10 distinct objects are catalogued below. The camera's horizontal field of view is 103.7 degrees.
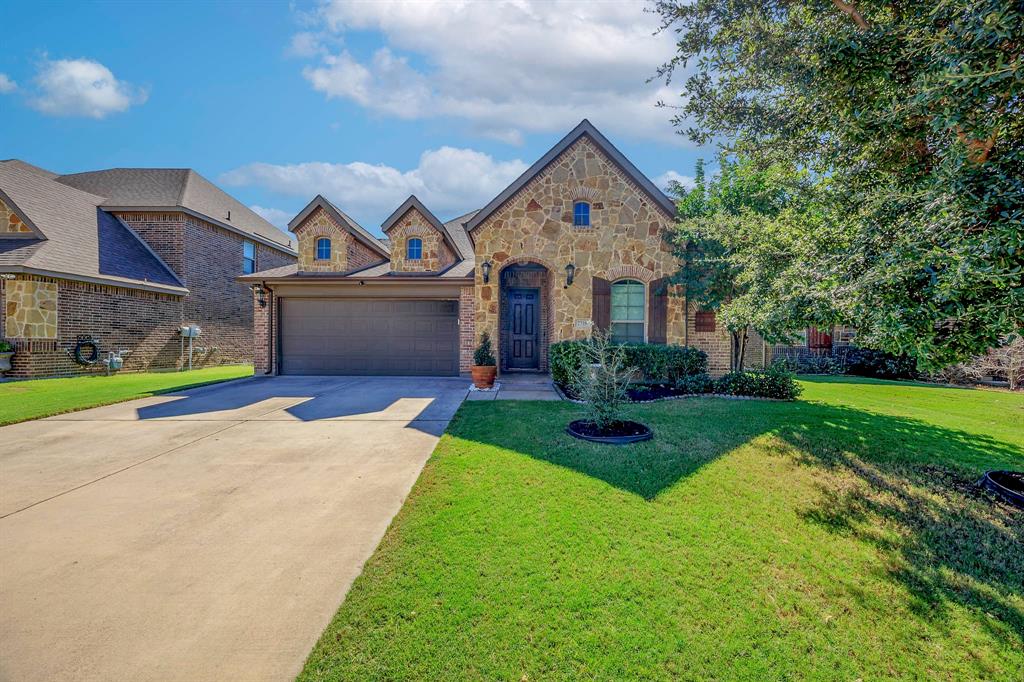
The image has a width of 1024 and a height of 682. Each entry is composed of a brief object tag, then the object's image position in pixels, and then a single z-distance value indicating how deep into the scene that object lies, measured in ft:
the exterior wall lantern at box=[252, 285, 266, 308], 40.26
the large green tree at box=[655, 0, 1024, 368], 9.02
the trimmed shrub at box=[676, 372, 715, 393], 28.76
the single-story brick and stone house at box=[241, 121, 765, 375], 37.01
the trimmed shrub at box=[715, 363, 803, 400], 27.30
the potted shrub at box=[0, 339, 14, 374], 36.30
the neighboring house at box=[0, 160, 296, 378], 37.96
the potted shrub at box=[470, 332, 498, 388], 31.27
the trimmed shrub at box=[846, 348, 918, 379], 41.63
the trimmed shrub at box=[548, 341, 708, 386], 31.17
